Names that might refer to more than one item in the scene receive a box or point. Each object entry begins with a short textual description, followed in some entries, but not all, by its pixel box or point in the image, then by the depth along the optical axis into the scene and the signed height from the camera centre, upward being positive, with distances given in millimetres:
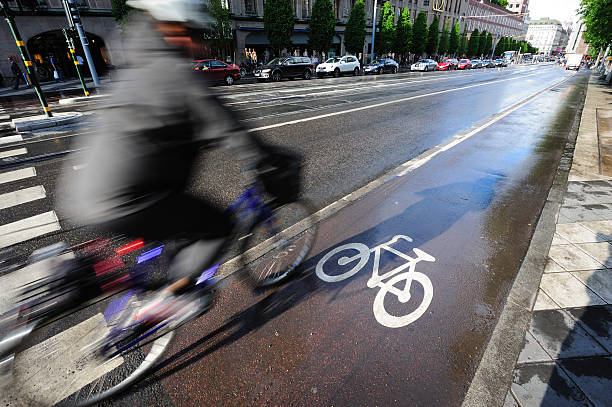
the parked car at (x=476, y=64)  57394 -1247
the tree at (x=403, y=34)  50188 +3848
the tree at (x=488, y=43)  86062 +3586
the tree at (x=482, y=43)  83062 +3581
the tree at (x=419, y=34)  55156 +4135
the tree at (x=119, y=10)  26297 +4571
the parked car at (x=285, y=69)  24391 -602
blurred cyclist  1856 -421
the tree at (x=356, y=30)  41969 +3978
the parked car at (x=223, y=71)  21103 -560
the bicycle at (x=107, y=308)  1851 -1817
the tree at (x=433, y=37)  59094 +3806
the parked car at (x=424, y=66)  43656 -1040
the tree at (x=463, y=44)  75438 +3066
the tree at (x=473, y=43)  79700 +3447
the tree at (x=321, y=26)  36812 +3974
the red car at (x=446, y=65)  48469 -1173
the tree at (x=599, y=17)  16786 +2097
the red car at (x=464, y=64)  51988 -1120
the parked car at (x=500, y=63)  66312 -1467
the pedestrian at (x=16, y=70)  20734 -133
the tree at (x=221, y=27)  27295 +3198
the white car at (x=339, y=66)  29547 -590
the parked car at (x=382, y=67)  35656 -851
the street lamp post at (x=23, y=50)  8742 +517
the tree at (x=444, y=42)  65694 +3176
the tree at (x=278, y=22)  33281 +4091
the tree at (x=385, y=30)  46625 +4191
